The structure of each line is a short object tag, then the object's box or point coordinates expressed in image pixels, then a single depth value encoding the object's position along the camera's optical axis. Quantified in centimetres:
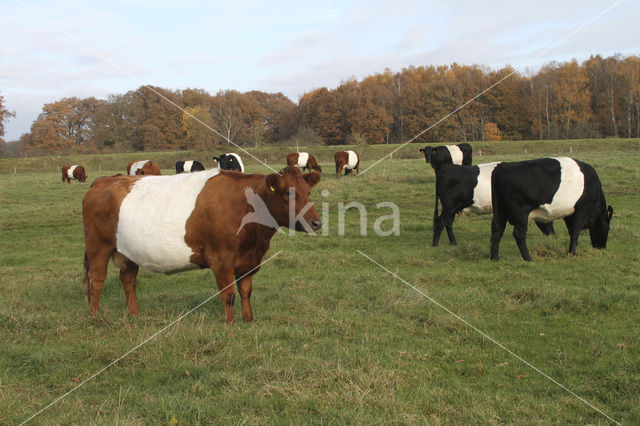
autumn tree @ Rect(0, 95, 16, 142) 4922
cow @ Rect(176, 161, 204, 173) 2798
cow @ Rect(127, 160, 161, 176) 2386
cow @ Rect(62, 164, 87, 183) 3550
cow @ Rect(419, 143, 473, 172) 1714
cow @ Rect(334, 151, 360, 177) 2872
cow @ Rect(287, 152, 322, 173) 3022
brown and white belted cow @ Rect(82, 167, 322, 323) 575
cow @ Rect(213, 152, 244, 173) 2718
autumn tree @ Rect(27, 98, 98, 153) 6665
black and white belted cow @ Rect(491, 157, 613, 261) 922
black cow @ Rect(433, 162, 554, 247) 1140
